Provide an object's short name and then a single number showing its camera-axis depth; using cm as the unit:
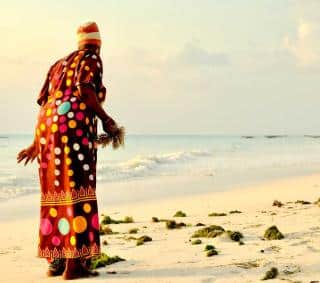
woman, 556
